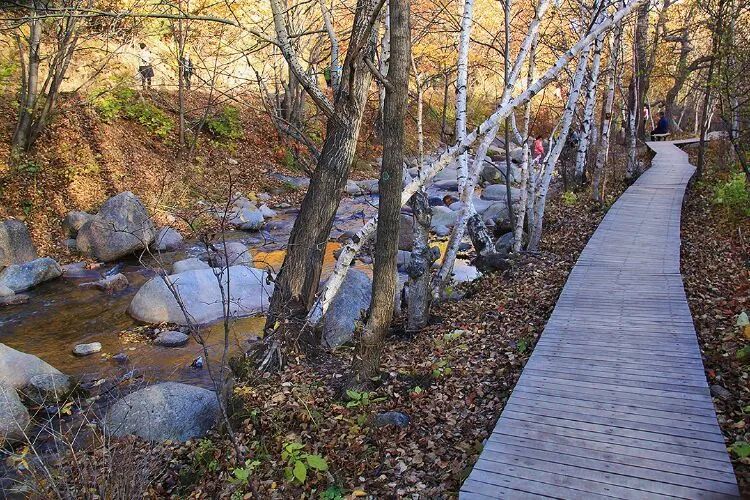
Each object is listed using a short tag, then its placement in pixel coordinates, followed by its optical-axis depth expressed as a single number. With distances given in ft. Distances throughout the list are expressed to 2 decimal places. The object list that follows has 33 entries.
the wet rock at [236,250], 39.71
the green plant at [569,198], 48.64
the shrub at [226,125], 67.31
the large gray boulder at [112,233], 39.52
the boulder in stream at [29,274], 33.30
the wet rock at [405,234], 45.03
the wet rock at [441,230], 50.87
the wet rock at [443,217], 53.03
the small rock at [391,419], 16.62
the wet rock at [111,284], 34.58
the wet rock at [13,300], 31.58
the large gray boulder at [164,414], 17.83
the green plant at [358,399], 17.55
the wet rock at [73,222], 42.11
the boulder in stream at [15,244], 35.27
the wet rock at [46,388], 21.08
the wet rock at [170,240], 43.16
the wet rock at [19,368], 20.95
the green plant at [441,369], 19.66
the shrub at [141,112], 59.93
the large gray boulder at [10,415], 18.76
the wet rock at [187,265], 35.77
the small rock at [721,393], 15.66
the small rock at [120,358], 25.73
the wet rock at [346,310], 25.76
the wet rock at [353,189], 65.31
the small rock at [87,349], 26.30
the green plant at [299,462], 13.57
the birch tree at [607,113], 40.14
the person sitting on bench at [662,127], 84.69
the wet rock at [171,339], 27.45
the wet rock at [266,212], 54.80
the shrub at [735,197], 35.24
